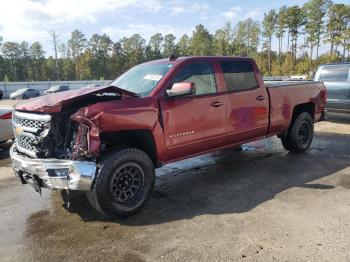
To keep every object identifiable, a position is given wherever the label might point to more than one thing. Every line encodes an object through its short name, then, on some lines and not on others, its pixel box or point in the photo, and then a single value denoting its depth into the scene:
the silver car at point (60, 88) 39.71
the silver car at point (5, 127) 8.62
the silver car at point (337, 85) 10.45
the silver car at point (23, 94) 38.72
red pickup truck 4.15
